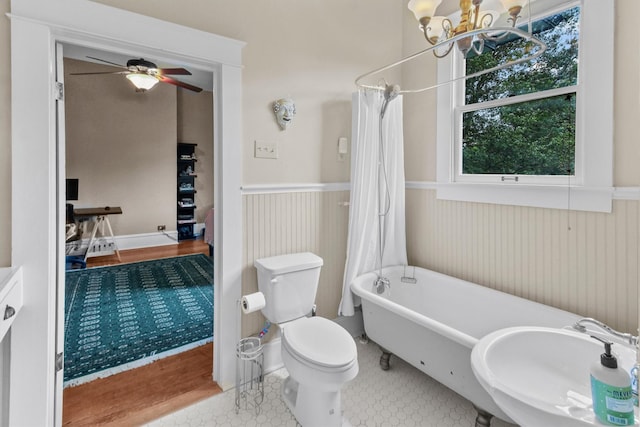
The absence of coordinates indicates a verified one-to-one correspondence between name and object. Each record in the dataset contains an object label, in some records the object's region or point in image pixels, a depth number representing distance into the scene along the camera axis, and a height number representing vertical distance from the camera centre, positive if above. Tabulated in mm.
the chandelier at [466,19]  1368 +872
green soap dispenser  919 -552
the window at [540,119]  1667 +558
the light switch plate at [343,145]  2377 +461
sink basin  1302 -665
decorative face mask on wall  2016 +616
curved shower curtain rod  1223 +698
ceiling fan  3400 +1519
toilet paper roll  1797 -549
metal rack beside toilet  1789 -1043
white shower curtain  2318 +143
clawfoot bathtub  1565 -691
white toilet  1458 -686
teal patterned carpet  2166 -942
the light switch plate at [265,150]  1981 +359
